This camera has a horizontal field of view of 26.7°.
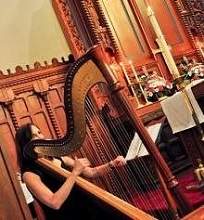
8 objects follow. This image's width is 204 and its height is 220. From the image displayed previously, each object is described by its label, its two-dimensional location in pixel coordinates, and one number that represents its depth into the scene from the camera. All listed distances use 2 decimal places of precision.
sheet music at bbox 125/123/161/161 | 3.13
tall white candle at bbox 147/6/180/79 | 2.92
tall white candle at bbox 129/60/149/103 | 5.57
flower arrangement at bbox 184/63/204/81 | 4.99
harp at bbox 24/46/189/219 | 2.47
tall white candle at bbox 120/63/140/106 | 5.63
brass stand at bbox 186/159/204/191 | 2.98
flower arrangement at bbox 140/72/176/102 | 5.27
